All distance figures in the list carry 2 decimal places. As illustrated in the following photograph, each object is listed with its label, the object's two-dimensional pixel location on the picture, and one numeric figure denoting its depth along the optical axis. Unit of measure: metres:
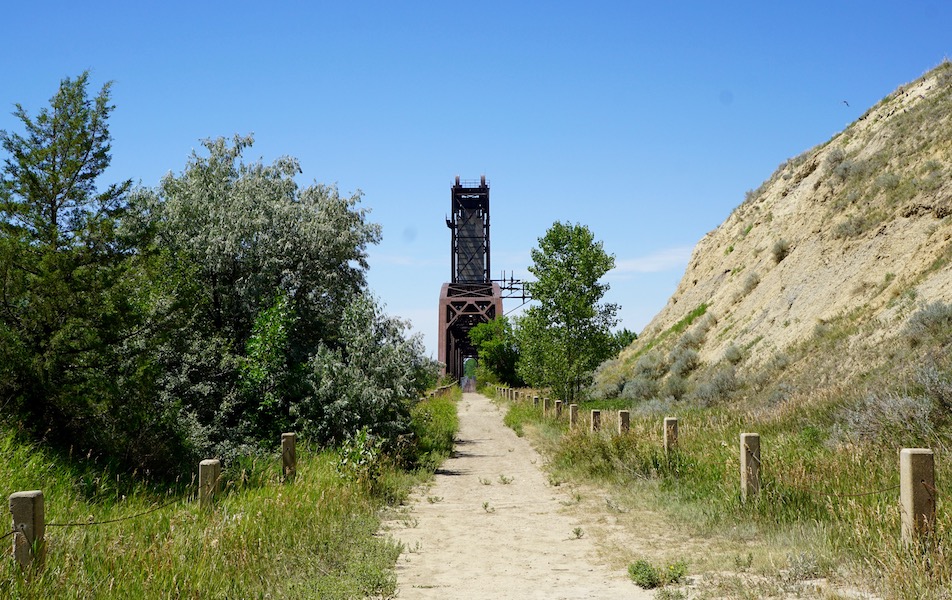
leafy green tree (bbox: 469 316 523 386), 65.54
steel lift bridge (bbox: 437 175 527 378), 82.19
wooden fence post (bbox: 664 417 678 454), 12.13
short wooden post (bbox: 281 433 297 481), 10.54
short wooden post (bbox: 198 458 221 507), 7.49
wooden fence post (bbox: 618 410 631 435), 14.10
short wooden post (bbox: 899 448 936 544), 6.03
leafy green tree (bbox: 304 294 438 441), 14.59
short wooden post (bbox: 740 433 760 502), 8.96
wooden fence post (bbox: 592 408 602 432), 16.12
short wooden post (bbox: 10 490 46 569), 5.18
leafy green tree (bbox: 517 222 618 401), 26.69
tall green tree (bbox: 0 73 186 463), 11.83
